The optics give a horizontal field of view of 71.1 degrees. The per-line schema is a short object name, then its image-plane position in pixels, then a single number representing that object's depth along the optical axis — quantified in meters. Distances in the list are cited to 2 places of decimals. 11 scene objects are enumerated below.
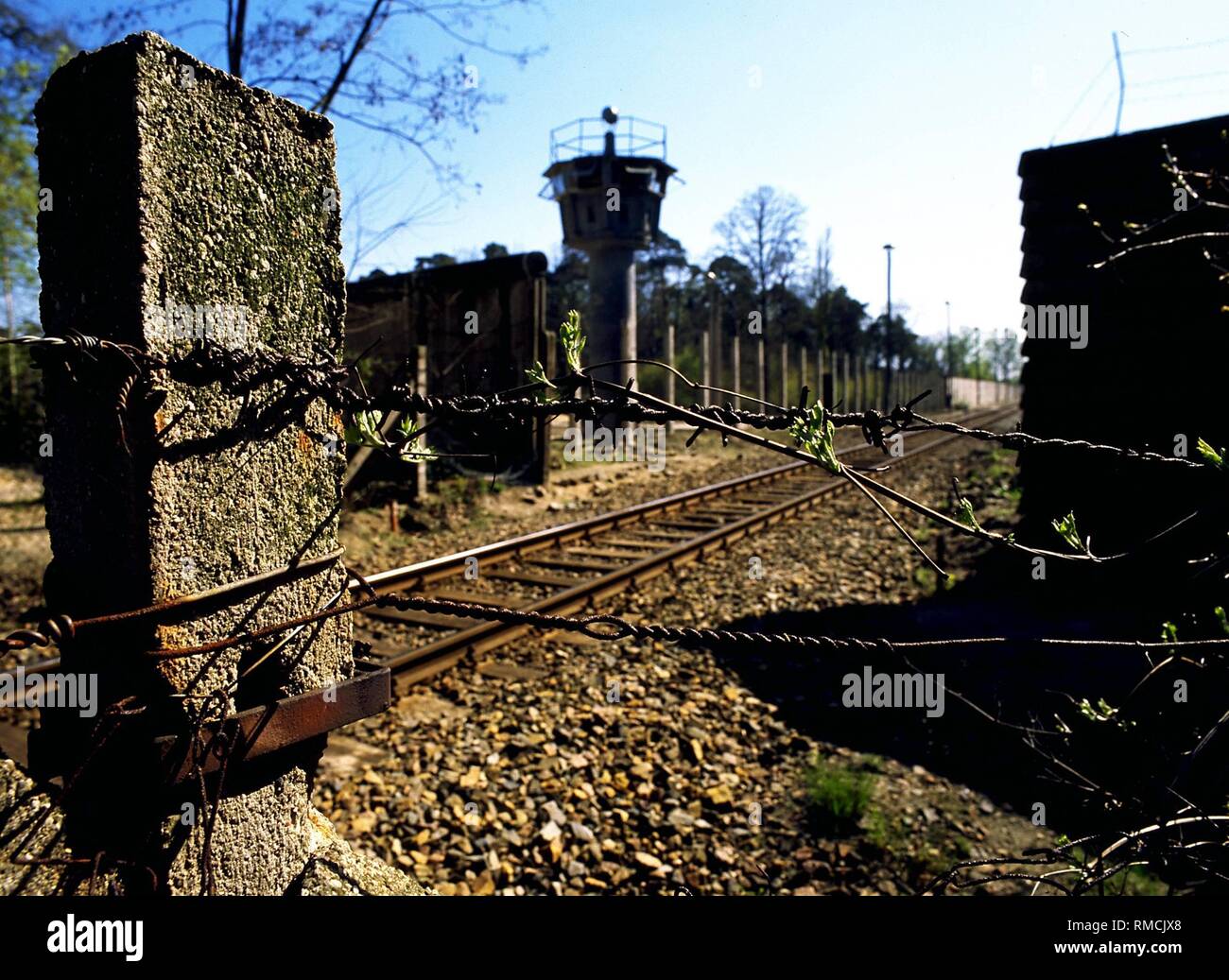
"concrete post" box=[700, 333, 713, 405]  27.05
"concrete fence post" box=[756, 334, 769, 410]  31.84
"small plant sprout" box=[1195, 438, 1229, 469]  1.37
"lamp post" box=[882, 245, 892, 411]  48.62
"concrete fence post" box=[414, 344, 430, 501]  11.90
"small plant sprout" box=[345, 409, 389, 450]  1.36
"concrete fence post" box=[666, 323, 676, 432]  25.05
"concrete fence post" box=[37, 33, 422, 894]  1.33
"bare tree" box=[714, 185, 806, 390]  55.53
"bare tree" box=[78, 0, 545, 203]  14.30
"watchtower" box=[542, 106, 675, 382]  28.12
